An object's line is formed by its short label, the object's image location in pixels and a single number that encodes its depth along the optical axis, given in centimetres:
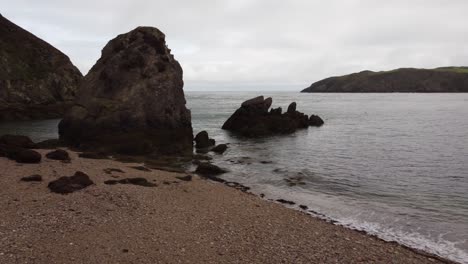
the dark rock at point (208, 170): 2964
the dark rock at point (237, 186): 2512
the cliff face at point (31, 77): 7225
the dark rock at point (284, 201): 2170
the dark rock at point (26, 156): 2341
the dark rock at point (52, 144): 3347
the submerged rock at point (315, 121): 6962
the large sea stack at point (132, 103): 3731
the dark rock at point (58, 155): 2514
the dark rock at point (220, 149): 4050
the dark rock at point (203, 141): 4358
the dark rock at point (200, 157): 3612
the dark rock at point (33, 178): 1916
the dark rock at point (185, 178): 2448
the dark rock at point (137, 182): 2120
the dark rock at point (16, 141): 2769
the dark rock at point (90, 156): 2883
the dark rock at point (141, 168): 2634
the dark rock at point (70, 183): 1767
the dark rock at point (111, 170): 2351
